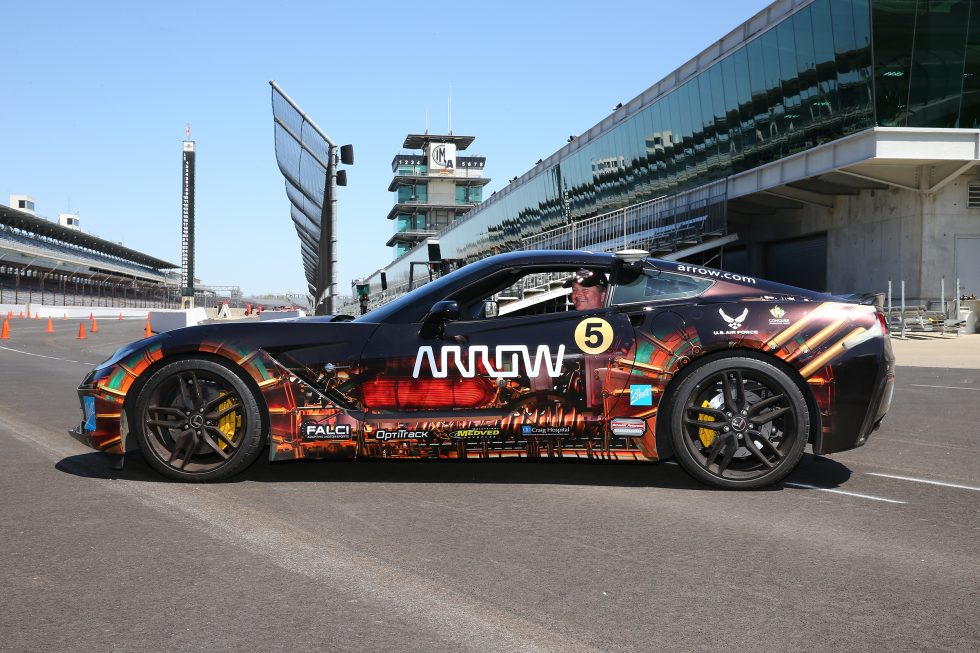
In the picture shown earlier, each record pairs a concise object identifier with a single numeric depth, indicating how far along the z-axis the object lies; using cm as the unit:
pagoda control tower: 11031
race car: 486
